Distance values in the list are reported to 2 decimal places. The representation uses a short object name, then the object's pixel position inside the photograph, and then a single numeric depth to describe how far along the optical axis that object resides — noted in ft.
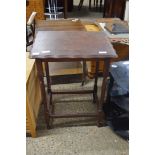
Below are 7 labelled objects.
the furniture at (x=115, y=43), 5.34
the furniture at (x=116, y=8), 9.96
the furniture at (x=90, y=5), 13.05
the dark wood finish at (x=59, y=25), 5.24
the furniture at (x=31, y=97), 4.09
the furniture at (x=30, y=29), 5.46
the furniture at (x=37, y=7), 9.43
